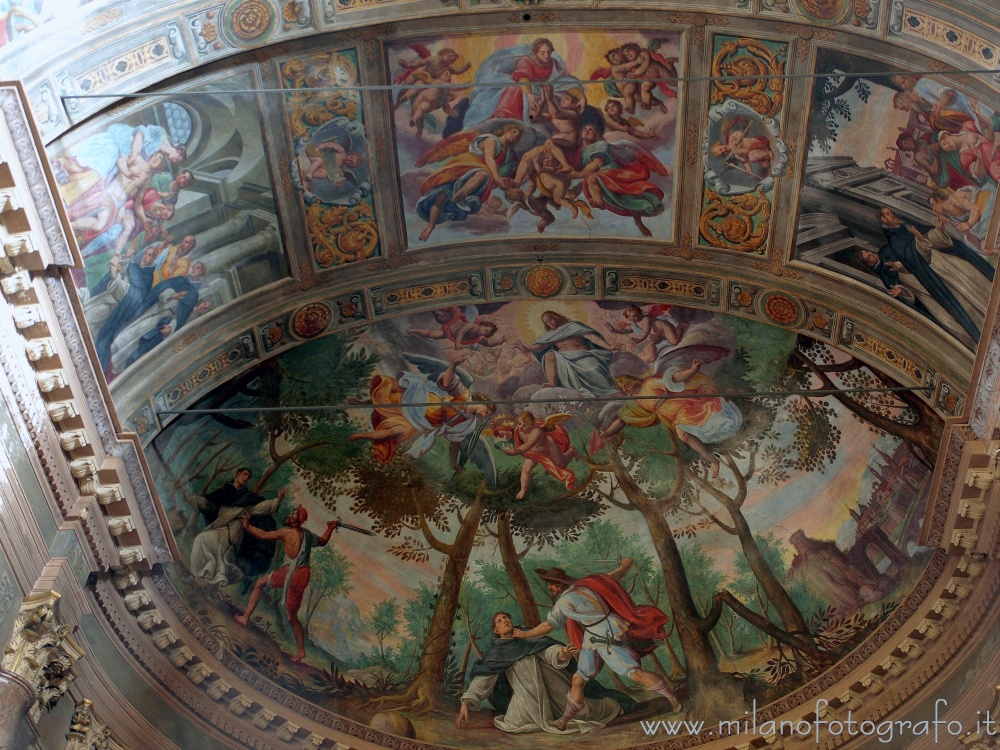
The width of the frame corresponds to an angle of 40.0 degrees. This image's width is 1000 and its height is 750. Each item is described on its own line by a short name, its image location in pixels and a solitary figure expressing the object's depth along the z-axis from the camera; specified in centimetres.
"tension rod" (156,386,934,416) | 1412
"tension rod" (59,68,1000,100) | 1192
